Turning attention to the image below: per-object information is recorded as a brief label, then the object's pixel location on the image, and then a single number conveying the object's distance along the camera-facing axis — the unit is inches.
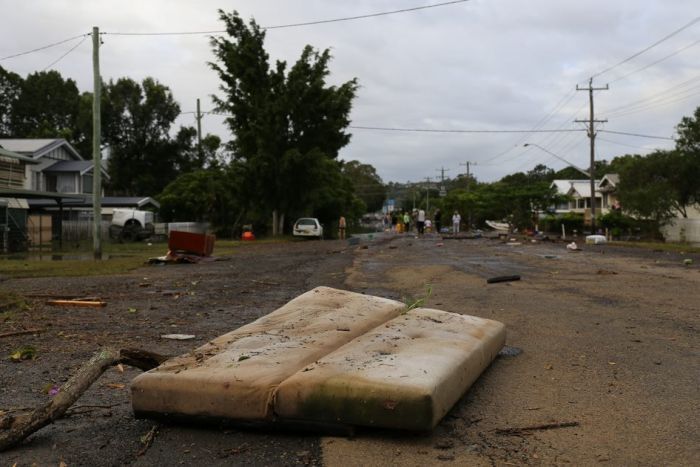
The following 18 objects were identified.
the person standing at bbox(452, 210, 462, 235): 1959.6
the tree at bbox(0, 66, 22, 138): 2871.6
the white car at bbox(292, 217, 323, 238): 1683.1
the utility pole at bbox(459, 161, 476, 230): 2783.0
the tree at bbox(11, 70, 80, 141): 2918.3
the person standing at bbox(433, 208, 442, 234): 2004.9
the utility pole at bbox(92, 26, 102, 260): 919.0
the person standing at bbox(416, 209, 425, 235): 1911.9
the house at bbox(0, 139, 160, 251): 1198.9
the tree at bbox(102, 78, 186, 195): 2598.4
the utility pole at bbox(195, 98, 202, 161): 2128.4
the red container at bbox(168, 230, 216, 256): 818.2
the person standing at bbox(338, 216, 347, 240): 1861.7
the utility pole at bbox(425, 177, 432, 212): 4852.4
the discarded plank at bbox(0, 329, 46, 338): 297.3
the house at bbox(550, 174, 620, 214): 2810.0
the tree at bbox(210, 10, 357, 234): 1647.4
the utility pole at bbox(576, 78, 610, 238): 1934.1
